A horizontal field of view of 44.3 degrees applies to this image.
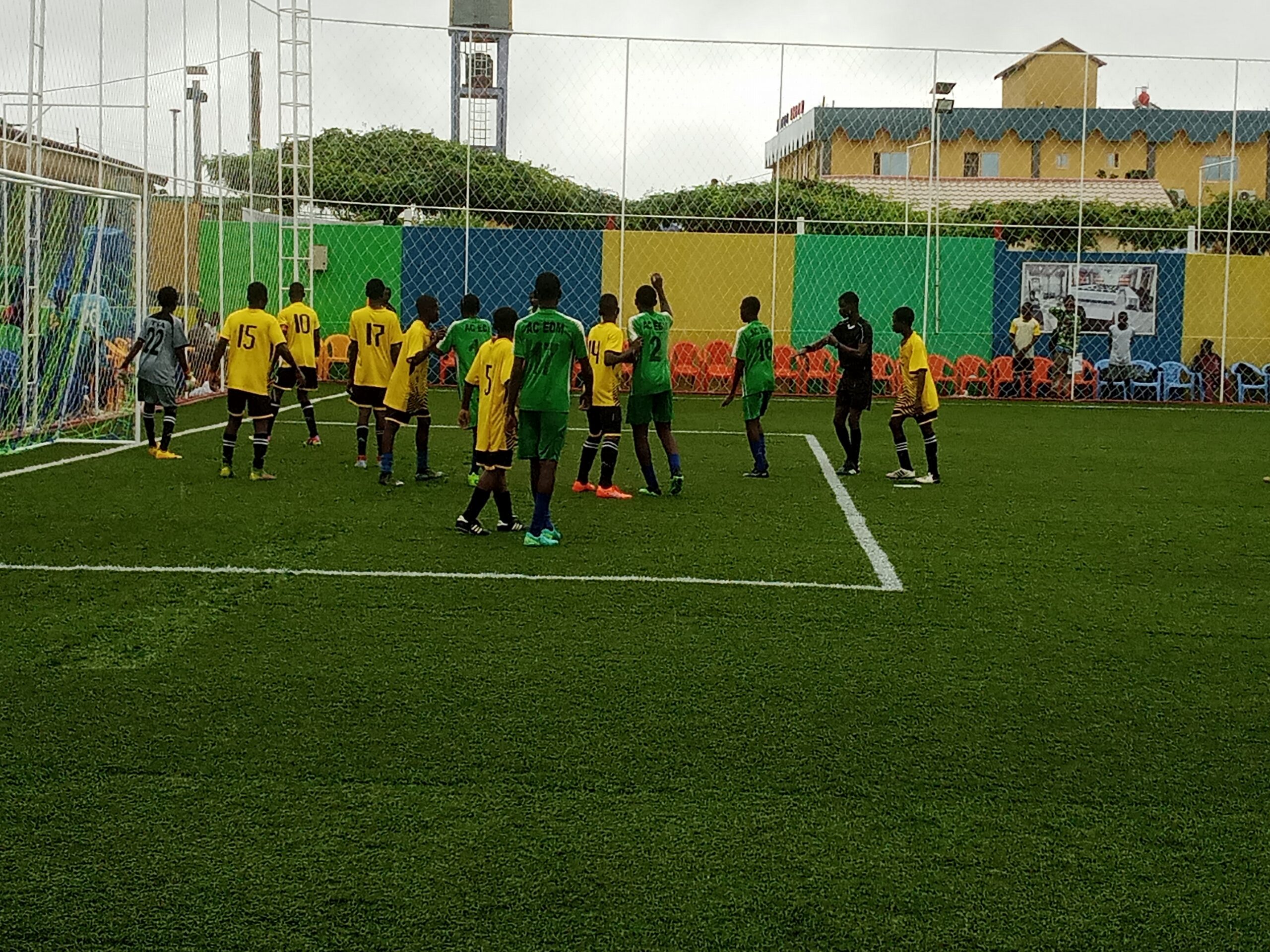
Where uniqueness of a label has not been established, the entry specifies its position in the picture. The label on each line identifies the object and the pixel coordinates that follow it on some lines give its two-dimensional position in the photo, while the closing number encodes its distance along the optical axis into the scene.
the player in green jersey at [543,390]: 9.93
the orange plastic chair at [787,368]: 27.39
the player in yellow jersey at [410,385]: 13.08
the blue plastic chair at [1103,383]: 27.80
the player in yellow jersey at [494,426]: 10.23
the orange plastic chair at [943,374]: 27.59
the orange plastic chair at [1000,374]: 27.72
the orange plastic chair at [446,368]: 27.20
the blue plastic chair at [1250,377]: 27.58
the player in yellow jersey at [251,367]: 13.35
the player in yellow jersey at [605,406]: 12.77
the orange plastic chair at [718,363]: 27.48
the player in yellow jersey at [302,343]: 16.48
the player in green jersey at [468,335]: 12.90
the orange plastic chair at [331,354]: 27.53
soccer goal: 15.59
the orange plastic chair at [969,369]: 27.83
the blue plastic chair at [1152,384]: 27.62
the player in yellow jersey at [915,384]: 13.64
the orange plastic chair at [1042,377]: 27.81
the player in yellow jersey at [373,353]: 14.09
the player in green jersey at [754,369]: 13.98
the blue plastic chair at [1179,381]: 27.83
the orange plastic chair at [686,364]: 27.48
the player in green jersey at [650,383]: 12.78
